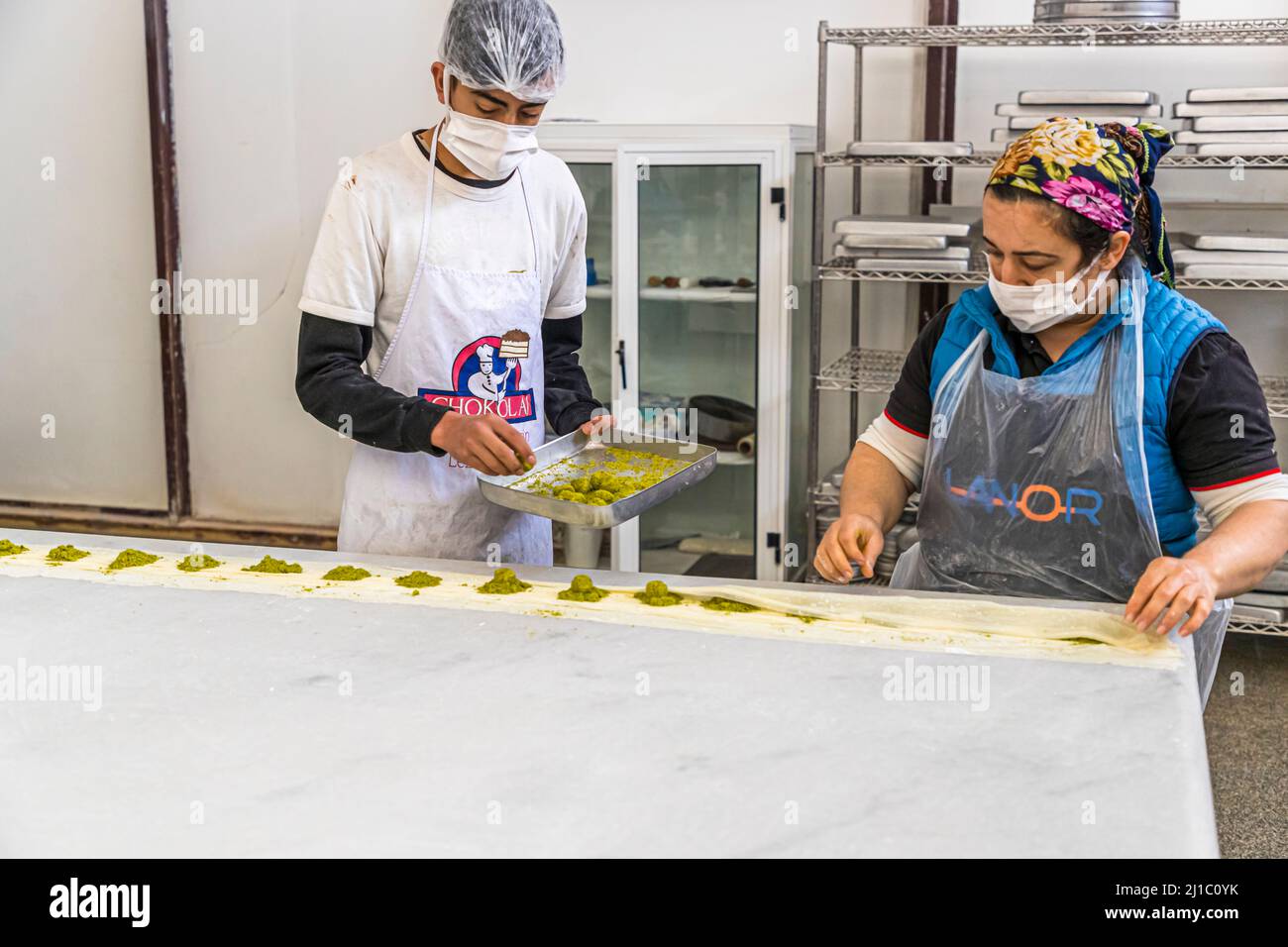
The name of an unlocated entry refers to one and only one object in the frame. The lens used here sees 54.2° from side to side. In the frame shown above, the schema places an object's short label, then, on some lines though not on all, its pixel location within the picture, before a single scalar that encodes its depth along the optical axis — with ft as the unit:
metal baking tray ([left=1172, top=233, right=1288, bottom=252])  9.68
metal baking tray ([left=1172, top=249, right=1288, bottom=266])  9.72
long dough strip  4.85
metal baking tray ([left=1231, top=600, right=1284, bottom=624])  10.23
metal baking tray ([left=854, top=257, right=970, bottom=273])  10.30
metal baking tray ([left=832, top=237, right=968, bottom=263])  10.31
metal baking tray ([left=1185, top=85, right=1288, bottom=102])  9.45
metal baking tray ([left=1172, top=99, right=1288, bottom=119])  9.50
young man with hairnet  6.01
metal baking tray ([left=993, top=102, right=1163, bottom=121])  9.82
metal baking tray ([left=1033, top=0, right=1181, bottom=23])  9.55
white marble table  3.55
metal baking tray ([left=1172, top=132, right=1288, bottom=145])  9.52
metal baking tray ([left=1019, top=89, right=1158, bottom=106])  9.66
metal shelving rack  9.55
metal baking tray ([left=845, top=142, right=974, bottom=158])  10.09
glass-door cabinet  11.14
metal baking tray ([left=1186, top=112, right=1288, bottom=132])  9.46
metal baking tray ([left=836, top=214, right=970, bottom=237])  10.26
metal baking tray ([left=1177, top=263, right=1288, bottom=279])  9.75
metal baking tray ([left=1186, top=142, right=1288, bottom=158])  9.50
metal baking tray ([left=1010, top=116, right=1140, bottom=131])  9.73
